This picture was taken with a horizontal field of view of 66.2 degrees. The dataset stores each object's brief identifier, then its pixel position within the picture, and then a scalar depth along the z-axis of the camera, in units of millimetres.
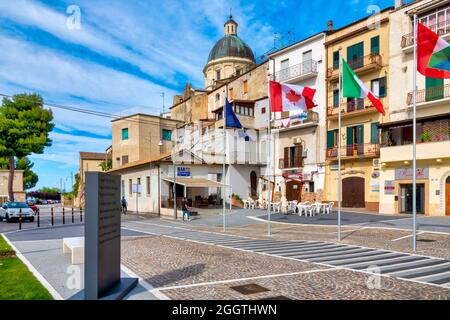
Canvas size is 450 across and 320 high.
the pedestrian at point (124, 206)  36469
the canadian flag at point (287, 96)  16141
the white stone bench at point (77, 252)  9844
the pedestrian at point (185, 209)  26328
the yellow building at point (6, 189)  46844
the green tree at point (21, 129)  39938
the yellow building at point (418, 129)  24188
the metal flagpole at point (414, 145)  12039
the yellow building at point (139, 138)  46156
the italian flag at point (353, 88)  14367
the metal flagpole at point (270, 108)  16247
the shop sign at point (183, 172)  31531
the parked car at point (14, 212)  26984
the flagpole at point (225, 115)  18219
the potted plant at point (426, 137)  24719
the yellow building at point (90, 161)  60881
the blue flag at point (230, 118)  18281
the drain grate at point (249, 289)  6832
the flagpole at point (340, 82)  14406
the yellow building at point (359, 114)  28750
